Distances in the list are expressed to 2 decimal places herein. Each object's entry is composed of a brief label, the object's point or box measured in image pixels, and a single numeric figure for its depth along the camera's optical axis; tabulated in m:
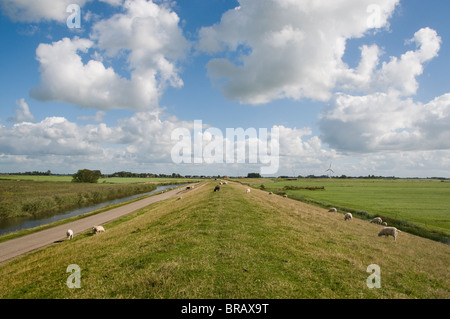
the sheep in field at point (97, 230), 25.30
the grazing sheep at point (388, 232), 20.41
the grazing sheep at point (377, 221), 30.08
